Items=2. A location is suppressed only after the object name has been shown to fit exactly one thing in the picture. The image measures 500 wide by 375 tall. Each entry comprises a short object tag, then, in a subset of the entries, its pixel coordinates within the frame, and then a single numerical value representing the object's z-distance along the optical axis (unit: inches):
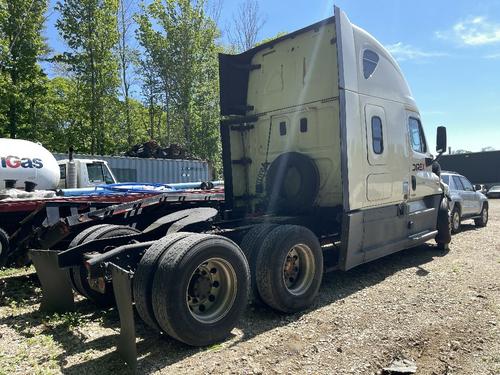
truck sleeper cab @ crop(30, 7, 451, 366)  145.3
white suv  437.7
